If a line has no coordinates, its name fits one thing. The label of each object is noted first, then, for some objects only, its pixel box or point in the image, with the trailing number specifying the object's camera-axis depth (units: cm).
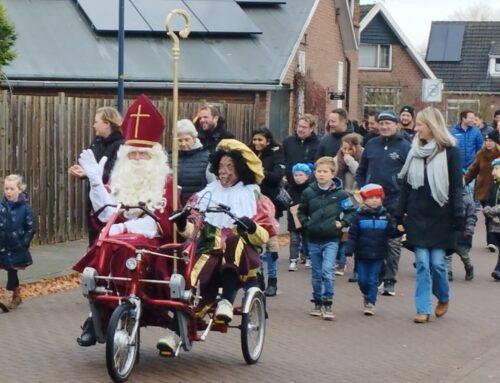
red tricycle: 814
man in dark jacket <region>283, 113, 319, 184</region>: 1512
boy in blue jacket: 1167
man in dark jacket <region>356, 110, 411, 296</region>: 1351
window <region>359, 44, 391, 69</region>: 5822
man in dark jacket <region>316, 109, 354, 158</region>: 1509
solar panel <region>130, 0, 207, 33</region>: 2927
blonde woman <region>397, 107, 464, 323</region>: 1123
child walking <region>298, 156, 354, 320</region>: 1153
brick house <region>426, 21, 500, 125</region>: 6294
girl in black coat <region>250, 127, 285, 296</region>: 1282
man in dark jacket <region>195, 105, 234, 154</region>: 1193
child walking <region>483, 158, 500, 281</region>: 1517
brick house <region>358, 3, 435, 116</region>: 5684
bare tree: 11256
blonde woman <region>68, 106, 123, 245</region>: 1123
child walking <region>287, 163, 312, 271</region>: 1408
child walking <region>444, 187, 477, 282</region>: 1380
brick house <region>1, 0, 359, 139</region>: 2691
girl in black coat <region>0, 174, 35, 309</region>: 1149
